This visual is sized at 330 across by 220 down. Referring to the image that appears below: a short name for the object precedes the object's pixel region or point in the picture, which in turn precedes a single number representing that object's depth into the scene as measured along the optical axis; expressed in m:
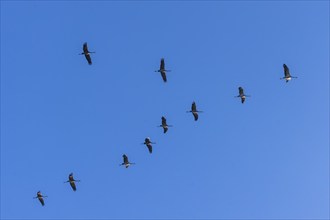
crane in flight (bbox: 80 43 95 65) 105.69
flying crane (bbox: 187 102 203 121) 112.31
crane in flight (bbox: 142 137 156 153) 112.12
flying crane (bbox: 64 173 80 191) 110.97
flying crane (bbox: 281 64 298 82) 111.12
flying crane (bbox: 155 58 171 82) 108.58
